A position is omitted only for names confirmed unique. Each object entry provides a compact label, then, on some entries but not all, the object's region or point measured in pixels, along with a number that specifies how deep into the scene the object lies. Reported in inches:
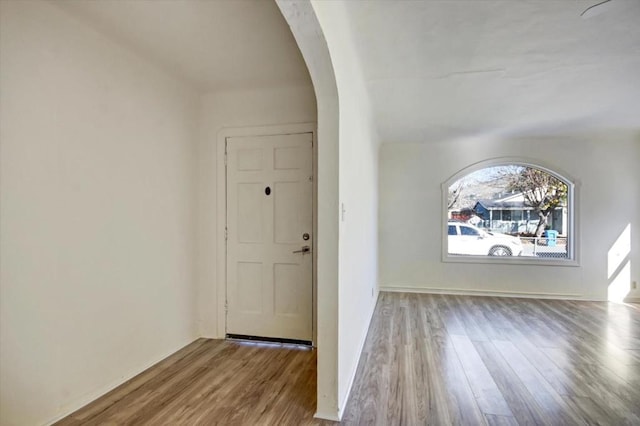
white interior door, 125.3
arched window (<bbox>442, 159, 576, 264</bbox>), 201.6
